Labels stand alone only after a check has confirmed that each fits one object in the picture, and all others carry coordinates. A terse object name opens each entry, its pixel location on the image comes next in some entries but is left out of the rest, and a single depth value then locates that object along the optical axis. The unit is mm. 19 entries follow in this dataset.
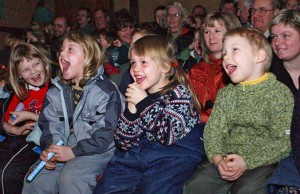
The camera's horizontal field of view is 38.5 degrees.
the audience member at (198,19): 6730
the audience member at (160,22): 5998
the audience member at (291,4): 5096
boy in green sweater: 2500
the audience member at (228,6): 6536
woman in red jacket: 3416
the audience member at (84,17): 8156
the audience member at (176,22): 5273
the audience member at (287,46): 3055
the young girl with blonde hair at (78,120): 3014
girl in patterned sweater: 2678
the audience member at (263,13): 4066
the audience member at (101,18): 7500
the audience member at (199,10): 7681
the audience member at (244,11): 5130
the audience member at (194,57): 3934
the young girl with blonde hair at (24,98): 3662
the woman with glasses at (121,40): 4847
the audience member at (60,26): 7398
